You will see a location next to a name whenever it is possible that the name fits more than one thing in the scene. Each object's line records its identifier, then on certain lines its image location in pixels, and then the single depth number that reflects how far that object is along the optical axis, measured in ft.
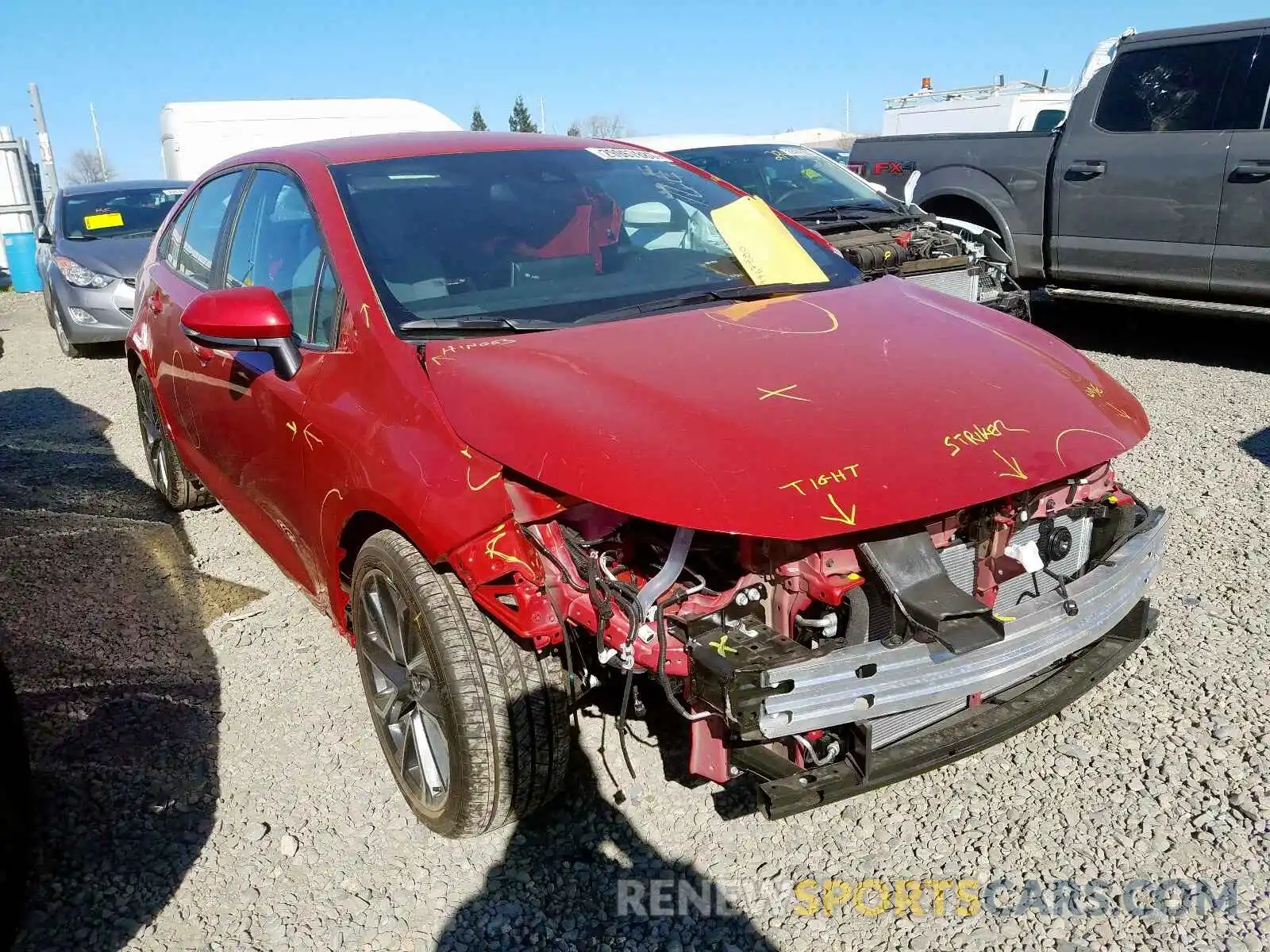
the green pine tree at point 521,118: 198.18
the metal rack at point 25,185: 52.06
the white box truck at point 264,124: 46.14
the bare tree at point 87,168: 246.31
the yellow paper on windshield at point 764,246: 10.32
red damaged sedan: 6.73
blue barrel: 49.67
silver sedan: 29.48
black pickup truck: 20.48
